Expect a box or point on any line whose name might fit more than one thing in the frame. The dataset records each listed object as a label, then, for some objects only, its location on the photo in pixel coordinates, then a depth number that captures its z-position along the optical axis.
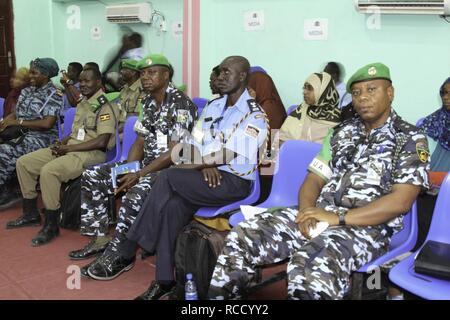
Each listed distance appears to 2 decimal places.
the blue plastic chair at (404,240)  1.98
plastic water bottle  2.19
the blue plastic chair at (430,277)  1.70
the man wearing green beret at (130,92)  4.52
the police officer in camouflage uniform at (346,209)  1.90
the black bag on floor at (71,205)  3.67
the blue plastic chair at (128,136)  3.60
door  7.20
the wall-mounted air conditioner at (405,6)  3.32
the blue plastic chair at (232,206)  2.69
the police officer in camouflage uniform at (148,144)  3.19
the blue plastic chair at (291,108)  4.10
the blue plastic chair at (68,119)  4.08
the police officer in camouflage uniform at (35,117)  4.21
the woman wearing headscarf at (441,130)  3.11
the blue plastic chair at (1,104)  5.34
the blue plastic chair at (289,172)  2.51
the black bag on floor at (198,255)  2.48
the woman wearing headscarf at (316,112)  3.37
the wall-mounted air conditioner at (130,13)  5.71
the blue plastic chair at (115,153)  3.72
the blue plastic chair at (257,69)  4.34
